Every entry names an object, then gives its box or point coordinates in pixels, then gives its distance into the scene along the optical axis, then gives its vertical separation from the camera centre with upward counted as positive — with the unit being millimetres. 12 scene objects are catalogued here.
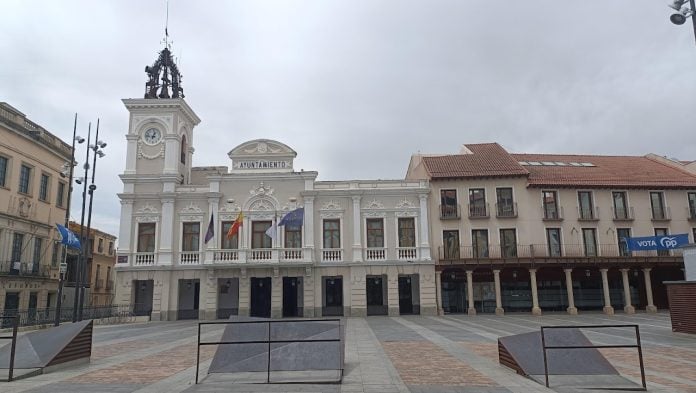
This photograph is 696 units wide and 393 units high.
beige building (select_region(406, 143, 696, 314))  31781 +3349
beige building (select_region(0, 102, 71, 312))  29828 +5261
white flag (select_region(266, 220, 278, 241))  29062 +3226
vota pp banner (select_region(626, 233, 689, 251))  26344 +2153
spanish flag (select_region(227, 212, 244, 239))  29219 +3623
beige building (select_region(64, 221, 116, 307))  45881 +2383
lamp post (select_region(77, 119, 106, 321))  23906 +5823
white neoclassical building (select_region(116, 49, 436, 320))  31203 +3191
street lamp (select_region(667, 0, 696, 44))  11180 +6011
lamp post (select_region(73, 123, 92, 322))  23370 +4431
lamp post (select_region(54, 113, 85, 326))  22100 +4092
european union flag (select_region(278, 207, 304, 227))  28938 +3975
